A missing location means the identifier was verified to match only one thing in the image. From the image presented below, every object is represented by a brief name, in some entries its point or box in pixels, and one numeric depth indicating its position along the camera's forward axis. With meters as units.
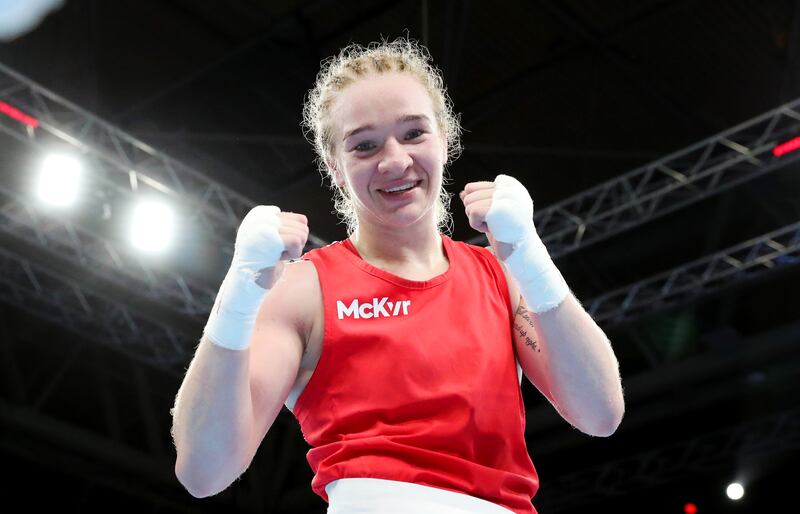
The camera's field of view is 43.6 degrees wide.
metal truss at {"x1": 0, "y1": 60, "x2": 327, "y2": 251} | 6.98
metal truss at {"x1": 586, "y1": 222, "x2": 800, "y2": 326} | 8.28
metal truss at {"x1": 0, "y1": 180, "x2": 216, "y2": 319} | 7.75
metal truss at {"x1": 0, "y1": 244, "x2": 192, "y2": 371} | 8.87
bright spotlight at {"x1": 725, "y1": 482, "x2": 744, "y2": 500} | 10.55
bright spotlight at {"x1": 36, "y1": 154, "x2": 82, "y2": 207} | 7.22
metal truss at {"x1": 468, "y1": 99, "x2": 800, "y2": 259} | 7.53
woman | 1.65
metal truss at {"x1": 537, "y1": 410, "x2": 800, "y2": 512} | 9.89
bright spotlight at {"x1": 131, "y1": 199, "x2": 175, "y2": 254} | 7.75
